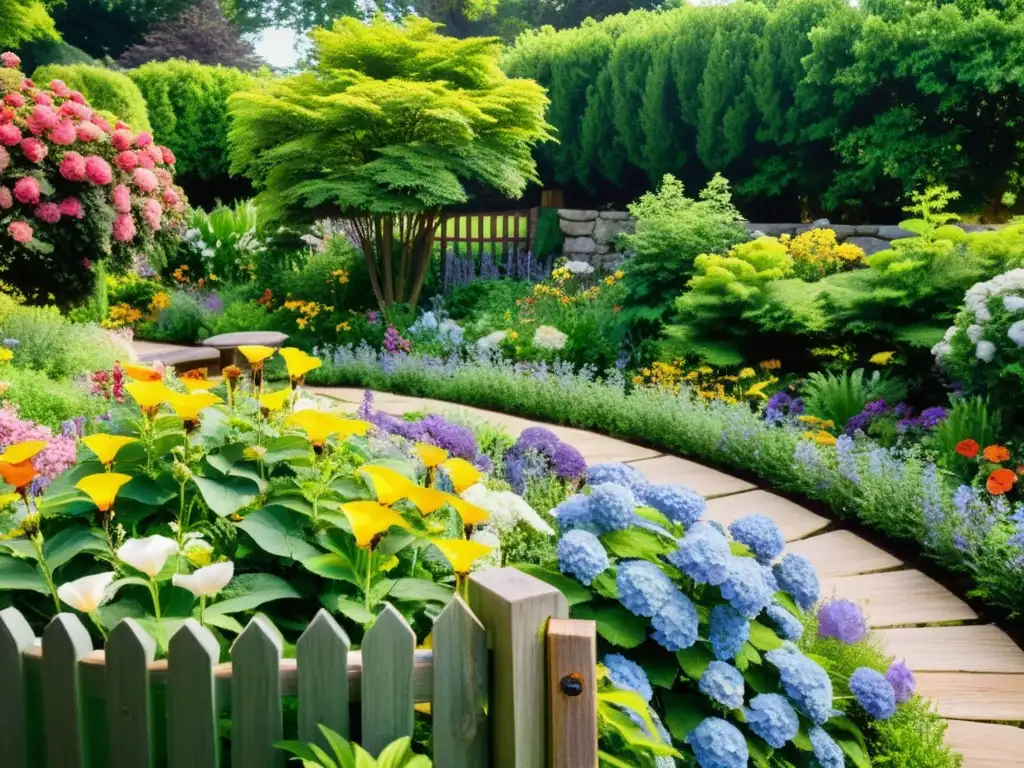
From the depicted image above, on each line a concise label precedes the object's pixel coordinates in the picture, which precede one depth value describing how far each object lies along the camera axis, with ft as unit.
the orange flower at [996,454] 12.23
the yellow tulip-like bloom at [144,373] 6.88
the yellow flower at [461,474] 5.77
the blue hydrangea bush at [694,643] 6.08
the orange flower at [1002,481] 11.71
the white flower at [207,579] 4.85
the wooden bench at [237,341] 24.91
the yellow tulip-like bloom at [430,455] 5.95
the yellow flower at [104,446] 5.80
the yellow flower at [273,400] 6.71
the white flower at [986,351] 14.05
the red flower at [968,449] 12.90
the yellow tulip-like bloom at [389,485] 5.35
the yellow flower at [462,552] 4.95
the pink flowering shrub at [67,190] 22.20
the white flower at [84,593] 4.98
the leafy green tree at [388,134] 27.71
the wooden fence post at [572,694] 4.49
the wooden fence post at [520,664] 4.48
